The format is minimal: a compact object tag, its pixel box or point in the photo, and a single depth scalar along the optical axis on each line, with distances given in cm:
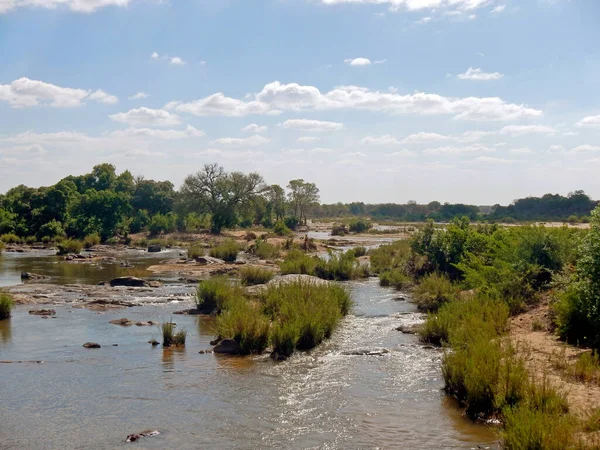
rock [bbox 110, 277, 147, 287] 2950
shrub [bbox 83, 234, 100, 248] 5684
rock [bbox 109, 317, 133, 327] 1977
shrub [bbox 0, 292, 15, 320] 2055
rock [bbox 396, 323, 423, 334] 1778
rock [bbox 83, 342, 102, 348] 1659
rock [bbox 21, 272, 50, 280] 3200
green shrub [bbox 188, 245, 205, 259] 4425
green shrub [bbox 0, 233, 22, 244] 5920
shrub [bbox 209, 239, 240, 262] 4378
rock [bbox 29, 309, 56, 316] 2145
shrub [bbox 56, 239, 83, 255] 5034
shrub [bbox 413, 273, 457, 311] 2131
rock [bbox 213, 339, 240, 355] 1565
